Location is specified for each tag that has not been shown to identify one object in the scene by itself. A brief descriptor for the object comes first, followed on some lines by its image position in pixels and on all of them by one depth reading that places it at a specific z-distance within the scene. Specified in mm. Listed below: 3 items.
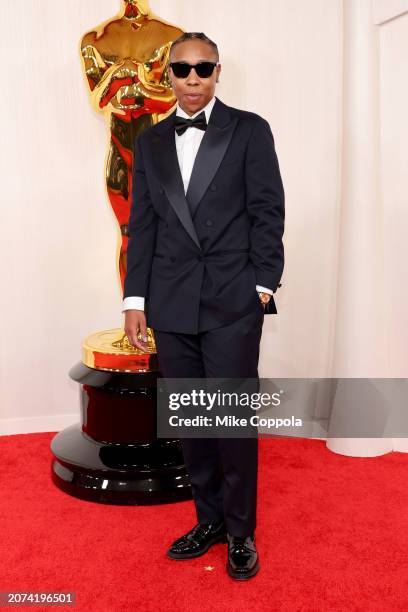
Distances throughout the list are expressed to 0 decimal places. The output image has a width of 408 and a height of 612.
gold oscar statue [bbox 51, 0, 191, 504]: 2611
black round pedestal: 2576
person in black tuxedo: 1960
